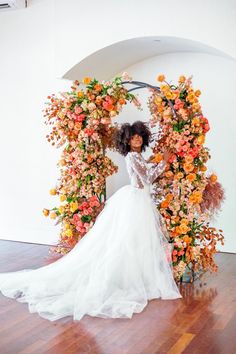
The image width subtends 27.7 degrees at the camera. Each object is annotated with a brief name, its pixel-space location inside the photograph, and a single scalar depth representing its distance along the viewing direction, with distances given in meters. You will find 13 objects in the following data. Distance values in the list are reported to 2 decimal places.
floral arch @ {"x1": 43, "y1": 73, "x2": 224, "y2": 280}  4.48
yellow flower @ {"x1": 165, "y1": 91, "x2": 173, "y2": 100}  4.44
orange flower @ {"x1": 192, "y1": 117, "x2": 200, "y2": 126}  4.38
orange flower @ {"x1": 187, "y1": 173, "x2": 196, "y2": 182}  4.45
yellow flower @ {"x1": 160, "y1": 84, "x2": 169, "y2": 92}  4.46
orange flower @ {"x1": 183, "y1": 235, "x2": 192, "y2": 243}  4.49
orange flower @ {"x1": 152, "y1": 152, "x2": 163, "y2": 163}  4.54
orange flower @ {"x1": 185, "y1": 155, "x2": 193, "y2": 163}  4.43
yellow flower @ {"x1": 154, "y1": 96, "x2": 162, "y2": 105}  4.55
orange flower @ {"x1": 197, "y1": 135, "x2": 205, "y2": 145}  4.40
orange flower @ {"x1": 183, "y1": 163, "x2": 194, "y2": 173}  4.43
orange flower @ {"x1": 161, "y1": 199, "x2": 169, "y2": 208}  4.57
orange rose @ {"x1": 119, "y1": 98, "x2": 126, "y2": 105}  4.65
